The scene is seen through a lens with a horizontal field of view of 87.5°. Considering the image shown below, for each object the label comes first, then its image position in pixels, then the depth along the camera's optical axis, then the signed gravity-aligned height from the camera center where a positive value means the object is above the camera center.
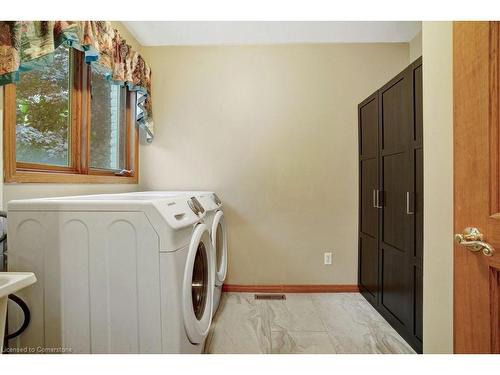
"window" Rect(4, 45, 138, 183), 1.37 +0.41
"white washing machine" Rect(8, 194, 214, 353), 1.04 -0.35
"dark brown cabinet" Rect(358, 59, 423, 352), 1.62 -0.10
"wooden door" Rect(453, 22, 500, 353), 0.72 +0.03
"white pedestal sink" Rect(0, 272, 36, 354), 0.76 -0.29
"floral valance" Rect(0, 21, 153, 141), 1.03 +0.78
